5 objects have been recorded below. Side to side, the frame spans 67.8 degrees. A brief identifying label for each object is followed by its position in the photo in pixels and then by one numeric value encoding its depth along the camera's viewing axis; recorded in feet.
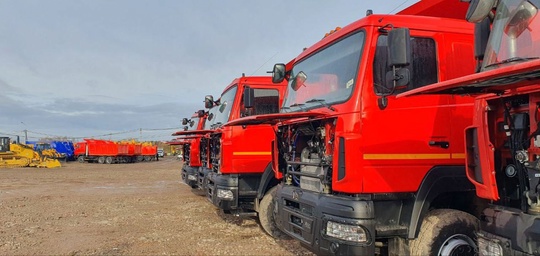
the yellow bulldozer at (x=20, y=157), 89.86
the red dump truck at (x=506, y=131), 8.46
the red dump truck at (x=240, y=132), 23.11
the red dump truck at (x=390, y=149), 11.95
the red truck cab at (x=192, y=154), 34.50
